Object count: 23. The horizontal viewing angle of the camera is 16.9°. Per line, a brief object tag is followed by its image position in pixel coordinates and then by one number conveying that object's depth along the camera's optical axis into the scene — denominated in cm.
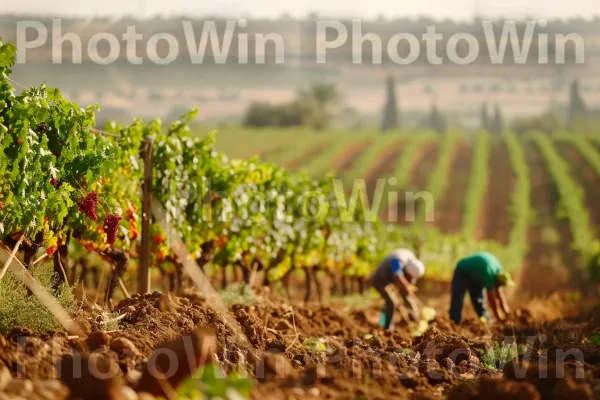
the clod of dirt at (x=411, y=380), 1305
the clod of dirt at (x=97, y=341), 1323
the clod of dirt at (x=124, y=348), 1285
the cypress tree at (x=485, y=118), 16037
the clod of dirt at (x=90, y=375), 968
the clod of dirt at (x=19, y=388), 978
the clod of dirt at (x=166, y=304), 1603
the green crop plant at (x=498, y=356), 1552
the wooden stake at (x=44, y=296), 1400
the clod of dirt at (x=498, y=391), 1049
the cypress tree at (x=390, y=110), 18002
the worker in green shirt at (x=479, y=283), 2358
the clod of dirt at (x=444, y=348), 1570
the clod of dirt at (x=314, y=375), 1122
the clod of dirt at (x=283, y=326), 1884
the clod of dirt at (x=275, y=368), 1177
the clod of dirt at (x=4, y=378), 1003
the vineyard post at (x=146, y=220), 2033
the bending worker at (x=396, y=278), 2317
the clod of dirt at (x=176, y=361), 1034
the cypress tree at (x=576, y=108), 15062
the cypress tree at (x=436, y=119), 16937
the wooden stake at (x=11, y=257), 1423
